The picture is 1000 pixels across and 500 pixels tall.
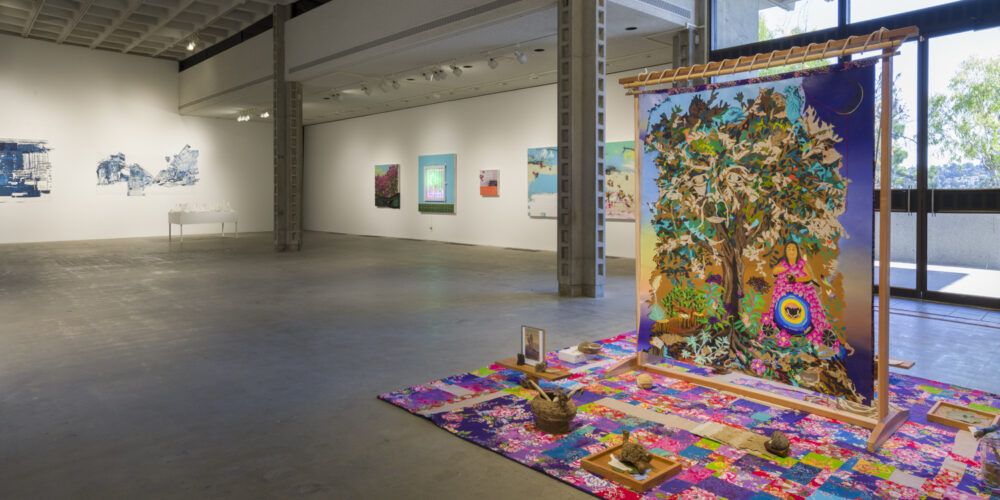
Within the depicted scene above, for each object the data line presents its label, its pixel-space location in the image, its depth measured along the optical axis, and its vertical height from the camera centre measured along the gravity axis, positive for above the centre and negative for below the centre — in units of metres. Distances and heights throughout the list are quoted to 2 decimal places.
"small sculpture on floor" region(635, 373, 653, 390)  4.37 -1.02
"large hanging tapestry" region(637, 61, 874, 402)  3.53 +0.03
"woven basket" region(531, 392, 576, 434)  3.51 -1.00
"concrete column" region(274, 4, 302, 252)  15.00 +1.94
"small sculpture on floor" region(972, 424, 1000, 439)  3.21 -1.02
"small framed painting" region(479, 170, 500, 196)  16.56 +1.33
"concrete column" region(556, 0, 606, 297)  8.22 +1.14
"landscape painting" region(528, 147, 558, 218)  14.98 +1.22
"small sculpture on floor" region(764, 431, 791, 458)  3.21 -1.07
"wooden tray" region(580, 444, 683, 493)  2.88 -1.11
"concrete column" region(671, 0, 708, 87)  9.82 +2.96
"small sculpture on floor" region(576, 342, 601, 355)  5.28 -0.95
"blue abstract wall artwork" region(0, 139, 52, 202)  17.42 +1.82
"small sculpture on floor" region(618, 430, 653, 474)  2.98 -1.04
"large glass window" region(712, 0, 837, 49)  8.81 +3.09
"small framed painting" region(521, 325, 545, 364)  4.65 -0.82
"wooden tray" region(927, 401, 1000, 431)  3.59 -1.07
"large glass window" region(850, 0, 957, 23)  8.05 +2.87
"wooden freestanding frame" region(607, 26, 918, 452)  3.32 +0.41
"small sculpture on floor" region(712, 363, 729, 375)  4.15 -0.90
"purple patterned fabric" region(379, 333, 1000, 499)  2.91 -1.12
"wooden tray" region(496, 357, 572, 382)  4.49 -0.99
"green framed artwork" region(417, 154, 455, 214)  18.06 +1.46
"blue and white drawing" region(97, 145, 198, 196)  19.19 +1.94
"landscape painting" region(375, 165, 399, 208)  20.08 +1.53
